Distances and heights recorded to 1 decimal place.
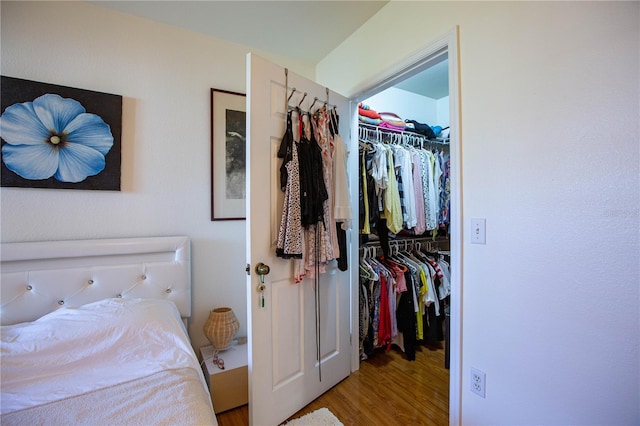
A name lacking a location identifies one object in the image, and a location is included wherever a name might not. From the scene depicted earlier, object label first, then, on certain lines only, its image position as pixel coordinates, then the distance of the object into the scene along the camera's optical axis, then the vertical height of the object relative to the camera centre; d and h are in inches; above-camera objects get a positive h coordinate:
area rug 62.7 -47.7
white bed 39.3 -22.5
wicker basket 71.9 -30.1
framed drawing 82.7 +18.1
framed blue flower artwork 60.3 +18.2
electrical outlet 50.4 -31.0
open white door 57.0 -18.2
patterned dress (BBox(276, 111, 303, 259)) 59.4 +2.0
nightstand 66.7 -41.4
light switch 49.8 -3.1
